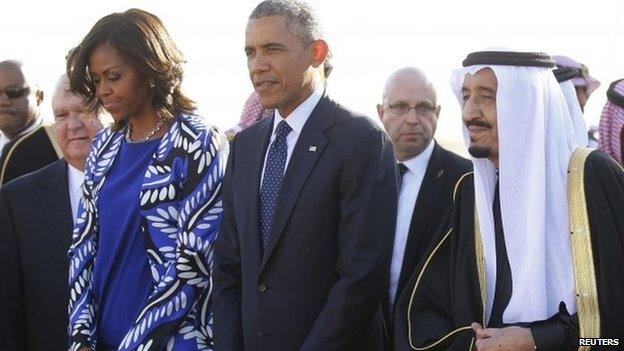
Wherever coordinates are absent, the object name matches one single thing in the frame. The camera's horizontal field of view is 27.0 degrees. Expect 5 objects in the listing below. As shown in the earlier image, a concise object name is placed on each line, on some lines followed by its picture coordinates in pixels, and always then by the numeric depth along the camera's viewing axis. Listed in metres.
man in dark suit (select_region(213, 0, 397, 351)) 5.51
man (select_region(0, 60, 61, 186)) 8.11
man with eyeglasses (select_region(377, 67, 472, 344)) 6.54
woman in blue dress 5.76
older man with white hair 6.80
